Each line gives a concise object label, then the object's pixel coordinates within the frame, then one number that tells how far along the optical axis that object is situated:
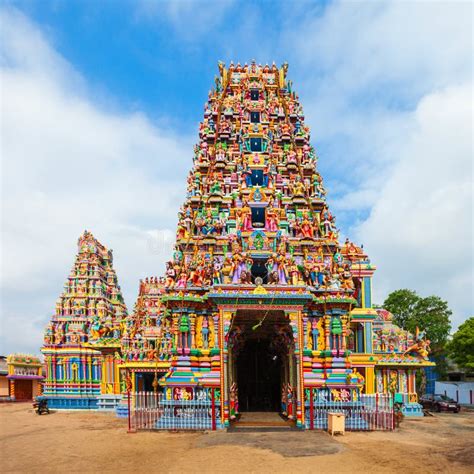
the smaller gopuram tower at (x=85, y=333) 37.56
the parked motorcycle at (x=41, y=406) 35.56
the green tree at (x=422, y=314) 53.56
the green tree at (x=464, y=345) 41.06
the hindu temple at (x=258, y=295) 21.78
